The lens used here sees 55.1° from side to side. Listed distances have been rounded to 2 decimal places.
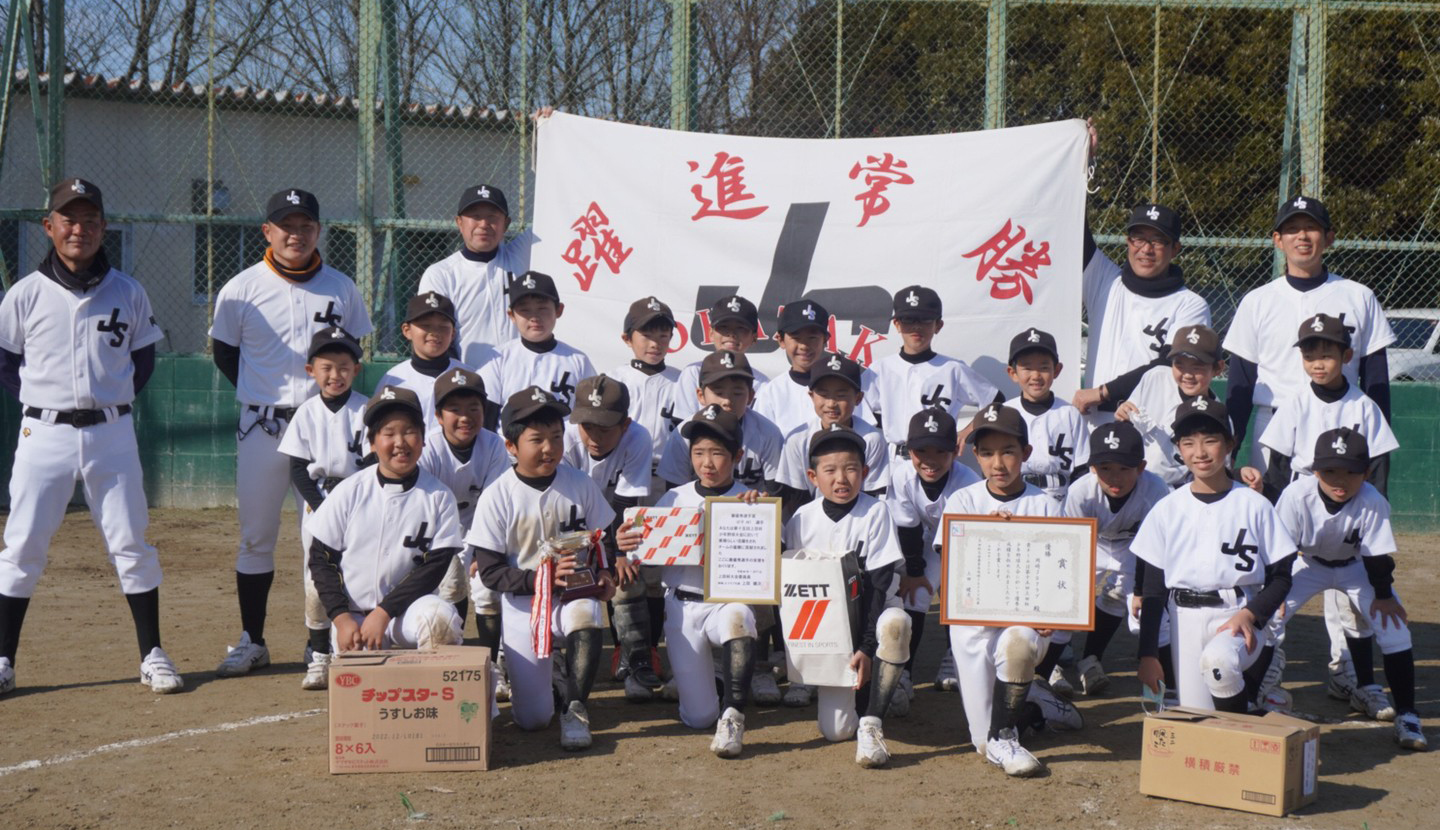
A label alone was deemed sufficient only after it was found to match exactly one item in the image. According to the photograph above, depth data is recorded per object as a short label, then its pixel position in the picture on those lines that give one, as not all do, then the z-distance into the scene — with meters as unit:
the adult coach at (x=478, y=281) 6.73
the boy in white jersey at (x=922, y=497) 5.49
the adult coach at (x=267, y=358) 5.97
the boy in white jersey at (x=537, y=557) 5.10
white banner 7.59
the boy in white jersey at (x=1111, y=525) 5.66
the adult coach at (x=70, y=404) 5.57
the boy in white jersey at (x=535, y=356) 6.24
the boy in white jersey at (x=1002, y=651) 4.77
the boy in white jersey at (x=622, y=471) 5.55
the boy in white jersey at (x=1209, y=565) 4.95
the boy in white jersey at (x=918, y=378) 6.32
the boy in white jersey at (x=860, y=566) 4.97
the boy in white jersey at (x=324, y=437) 5.77
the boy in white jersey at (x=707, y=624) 5.04
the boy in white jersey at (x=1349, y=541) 5.25
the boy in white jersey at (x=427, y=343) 5.98
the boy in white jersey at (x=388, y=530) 5.21
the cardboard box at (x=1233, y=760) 4.26
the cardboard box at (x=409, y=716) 4.61
